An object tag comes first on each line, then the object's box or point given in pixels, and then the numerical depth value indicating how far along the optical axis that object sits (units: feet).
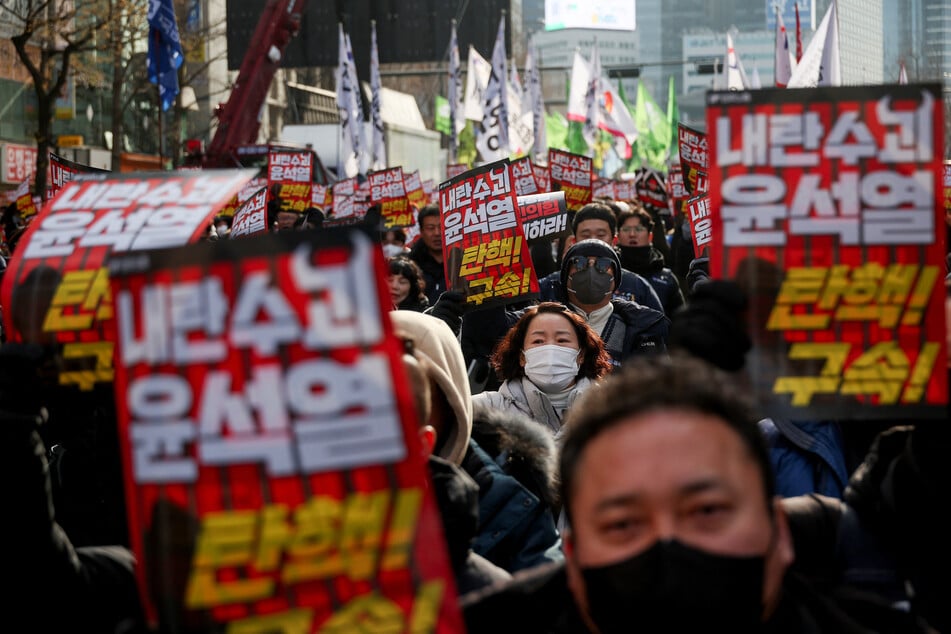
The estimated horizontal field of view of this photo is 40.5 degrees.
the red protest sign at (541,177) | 47.06
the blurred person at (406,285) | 23.29
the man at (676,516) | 5.77
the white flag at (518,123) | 90.49
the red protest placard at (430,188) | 74.28
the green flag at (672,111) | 123.34
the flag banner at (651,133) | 127.44
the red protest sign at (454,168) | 74.94
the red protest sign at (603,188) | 64.23
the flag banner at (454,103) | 93.35
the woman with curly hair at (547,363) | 16.08
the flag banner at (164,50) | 52.34
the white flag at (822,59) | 45.78
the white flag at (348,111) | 72.02
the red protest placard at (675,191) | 49.11
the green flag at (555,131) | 125.18
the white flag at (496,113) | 65.22
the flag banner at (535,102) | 94.18
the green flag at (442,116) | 138.00
